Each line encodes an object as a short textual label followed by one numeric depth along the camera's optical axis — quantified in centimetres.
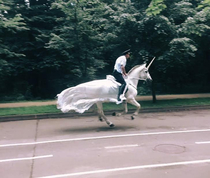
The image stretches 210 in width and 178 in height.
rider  1109
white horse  1087
